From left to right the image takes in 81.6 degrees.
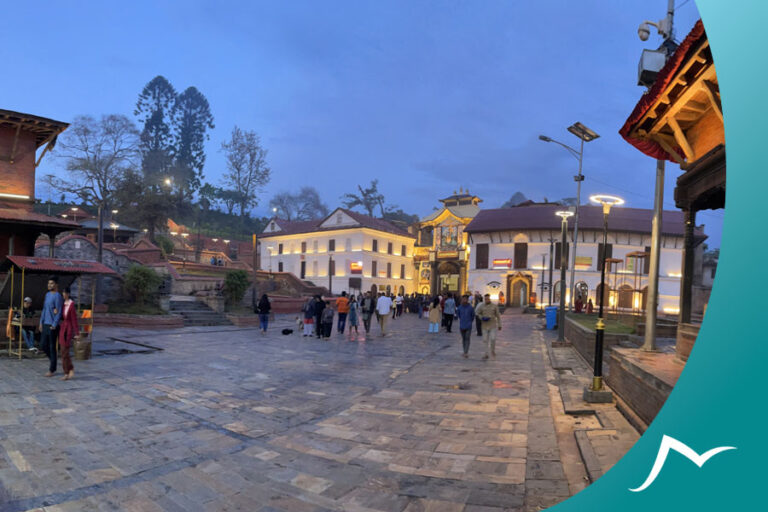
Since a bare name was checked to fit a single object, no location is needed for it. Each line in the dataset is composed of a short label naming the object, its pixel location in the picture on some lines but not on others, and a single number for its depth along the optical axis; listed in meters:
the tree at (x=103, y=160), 39.88
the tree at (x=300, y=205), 79.06
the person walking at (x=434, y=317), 18.50
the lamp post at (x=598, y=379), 6.80
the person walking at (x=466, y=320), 12.05
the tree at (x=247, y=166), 66.75
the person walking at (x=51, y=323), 8.75
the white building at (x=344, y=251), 46.19
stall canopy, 11.30
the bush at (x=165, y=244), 37.84
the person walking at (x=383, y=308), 17.00
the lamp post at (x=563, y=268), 13.72
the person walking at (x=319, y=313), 16.31
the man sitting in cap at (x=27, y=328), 11.12
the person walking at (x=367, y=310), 17.17
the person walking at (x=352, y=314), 16.91
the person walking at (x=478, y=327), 17.94
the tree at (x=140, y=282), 20.20
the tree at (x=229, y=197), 64.38
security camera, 7.90
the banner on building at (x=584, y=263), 37.88
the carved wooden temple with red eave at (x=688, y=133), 4.21
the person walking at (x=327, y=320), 15.82
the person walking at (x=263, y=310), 18.67
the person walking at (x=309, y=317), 16.58
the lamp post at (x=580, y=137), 21.08
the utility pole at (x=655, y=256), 7.66
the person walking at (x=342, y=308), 16.98
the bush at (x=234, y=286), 24.58
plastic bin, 21.34
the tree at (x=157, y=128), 65.81
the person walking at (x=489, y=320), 11.64
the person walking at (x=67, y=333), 8.47
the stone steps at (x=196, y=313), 20.89
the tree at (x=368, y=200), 73.19
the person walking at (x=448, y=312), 19.44
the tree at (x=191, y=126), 71.94
